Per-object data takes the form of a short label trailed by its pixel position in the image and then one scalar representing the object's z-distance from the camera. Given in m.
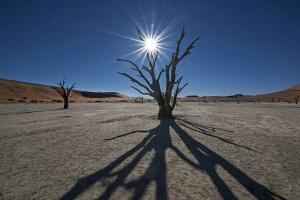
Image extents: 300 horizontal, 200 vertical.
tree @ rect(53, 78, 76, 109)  26.51
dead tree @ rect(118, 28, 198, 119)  12.17
